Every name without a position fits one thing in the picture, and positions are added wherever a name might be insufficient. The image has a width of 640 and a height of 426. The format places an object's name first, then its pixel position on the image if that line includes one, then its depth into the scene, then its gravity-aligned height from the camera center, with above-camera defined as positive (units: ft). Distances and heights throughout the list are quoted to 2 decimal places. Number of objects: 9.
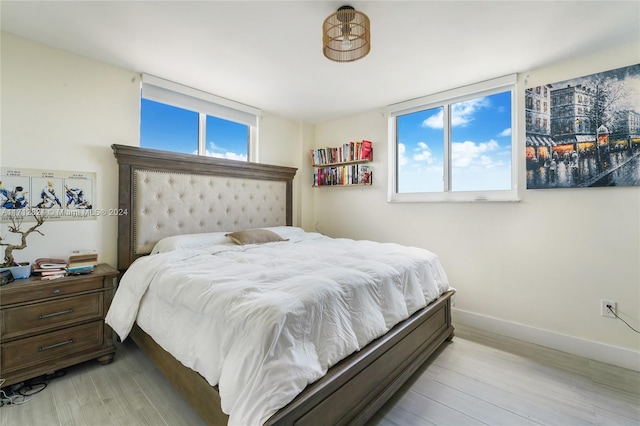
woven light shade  5.21 +3.66
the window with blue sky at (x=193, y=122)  8.43 +3.32
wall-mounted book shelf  10.94 +2.23
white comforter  3.24 -1.49
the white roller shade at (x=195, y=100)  8.21 +3.93
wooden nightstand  5.19 -2.23
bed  3.39 -1.34
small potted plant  5.65 -0.63
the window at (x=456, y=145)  8.48 +2.44
